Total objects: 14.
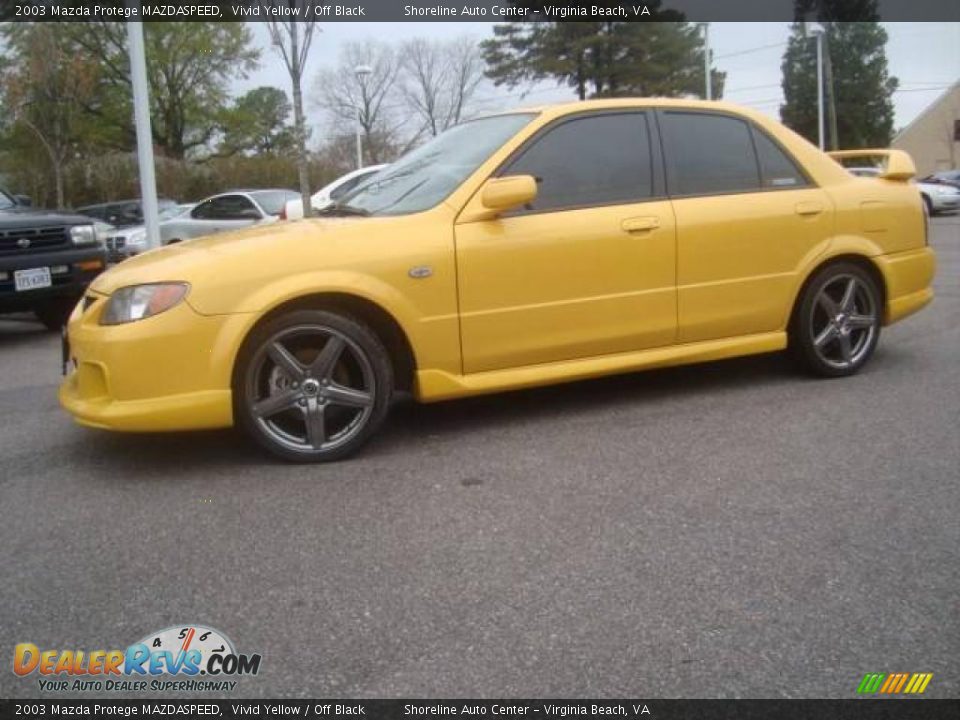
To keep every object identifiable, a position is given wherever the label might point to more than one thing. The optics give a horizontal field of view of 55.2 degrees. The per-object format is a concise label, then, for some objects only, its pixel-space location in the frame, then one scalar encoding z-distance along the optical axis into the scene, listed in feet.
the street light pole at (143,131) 29.81
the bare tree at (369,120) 157.48
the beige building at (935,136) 195.21
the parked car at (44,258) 24.70
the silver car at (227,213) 41.93
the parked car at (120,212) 67.46
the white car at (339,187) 33.71
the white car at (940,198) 88.07
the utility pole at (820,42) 111.96
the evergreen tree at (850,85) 176.45
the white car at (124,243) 47.55
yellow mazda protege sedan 12.55
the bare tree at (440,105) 154.61
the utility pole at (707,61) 88.84
